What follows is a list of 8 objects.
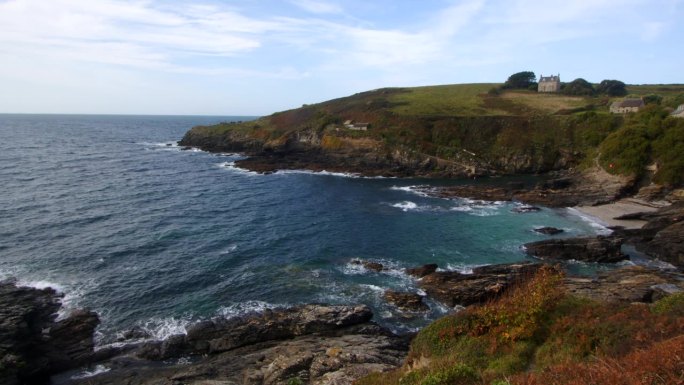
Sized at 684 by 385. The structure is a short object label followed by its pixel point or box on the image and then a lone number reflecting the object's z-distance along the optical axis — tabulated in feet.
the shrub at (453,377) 45.60
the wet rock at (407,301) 106.52
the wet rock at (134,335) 96.04
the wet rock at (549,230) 160.76
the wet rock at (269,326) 92.68
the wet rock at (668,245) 130.62
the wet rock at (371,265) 129.55
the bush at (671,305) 58.02
